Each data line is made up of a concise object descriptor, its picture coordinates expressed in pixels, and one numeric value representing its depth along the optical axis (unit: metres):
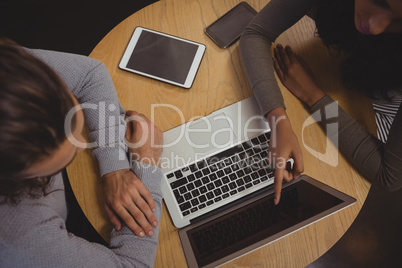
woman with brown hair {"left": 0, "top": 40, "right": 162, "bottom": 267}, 0.50
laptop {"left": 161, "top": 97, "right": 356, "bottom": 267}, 0.69
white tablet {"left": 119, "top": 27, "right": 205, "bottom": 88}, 0.88
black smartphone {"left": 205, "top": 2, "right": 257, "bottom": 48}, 0.92
